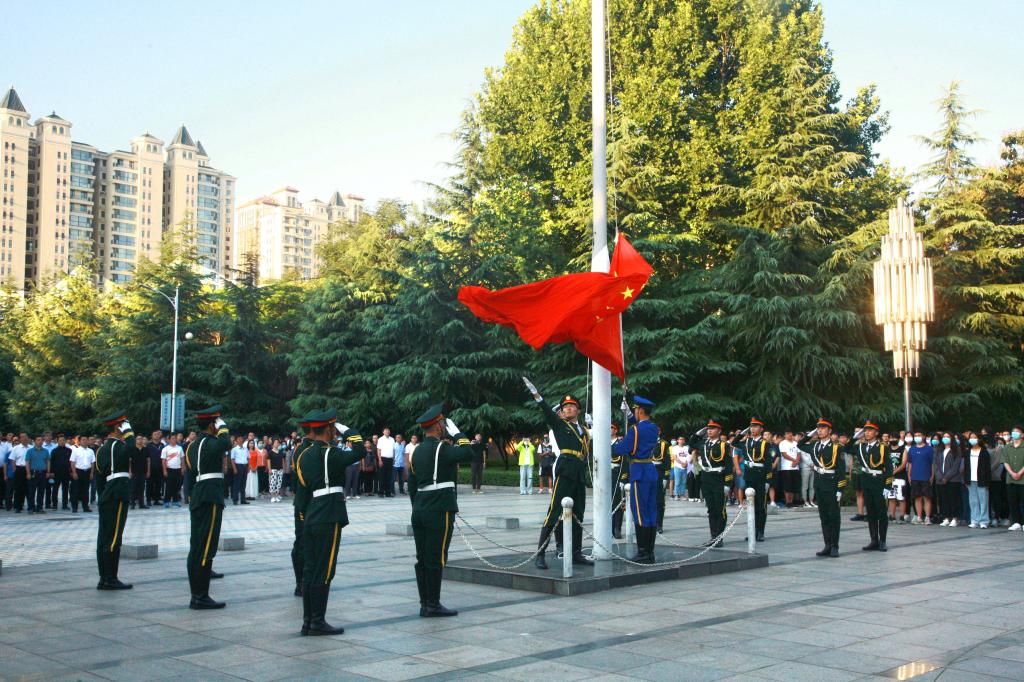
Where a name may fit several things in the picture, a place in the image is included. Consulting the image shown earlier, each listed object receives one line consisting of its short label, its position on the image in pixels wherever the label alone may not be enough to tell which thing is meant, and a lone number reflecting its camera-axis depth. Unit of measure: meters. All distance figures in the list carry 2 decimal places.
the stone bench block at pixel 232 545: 14.51
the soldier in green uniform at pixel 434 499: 9.14
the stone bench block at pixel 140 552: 13.39
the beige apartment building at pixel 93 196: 126.38
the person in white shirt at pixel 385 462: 28.50
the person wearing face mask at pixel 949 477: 19.05
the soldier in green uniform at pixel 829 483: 13.88
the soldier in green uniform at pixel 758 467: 16.45
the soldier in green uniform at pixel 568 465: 11.30
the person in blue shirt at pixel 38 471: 22.48
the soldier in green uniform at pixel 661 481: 15.73
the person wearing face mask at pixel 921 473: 19.56
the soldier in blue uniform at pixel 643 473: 12.06
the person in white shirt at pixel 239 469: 25.50
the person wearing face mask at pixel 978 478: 18.59
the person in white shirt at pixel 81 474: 22.84
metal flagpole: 12.20
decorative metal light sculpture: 26.31
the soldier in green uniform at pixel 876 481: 14.56
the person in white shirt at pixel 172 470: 24.38
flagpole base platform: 10.44
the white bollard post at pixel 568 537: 10.39
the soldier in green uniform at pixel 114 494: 10.73
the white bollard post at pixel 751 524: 12.87
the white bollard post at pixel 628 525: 13.31
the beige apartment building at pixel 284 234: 192.75
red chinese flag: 11.95
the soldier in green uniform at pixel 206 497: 9.61
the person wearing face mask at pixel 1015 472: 17.91
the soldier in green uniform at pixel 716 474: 14.68
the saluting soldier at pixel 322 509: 8.34
